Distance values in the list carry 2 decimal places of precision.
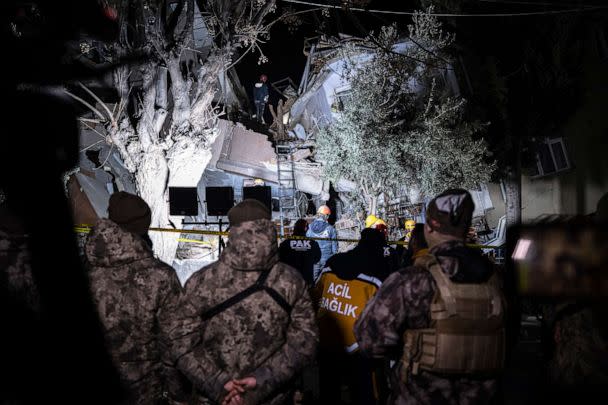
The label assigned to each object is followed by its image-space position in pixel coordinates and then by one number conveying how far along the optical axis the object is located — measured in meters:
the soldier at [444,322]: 2.78
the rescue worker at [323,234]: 10.08
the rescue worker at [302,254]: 8.05
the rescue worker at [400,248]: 8.86
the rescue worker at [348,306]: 4.36
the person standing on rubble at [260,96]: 23.88
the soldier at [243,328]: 2.92
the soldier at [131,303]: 3.34
